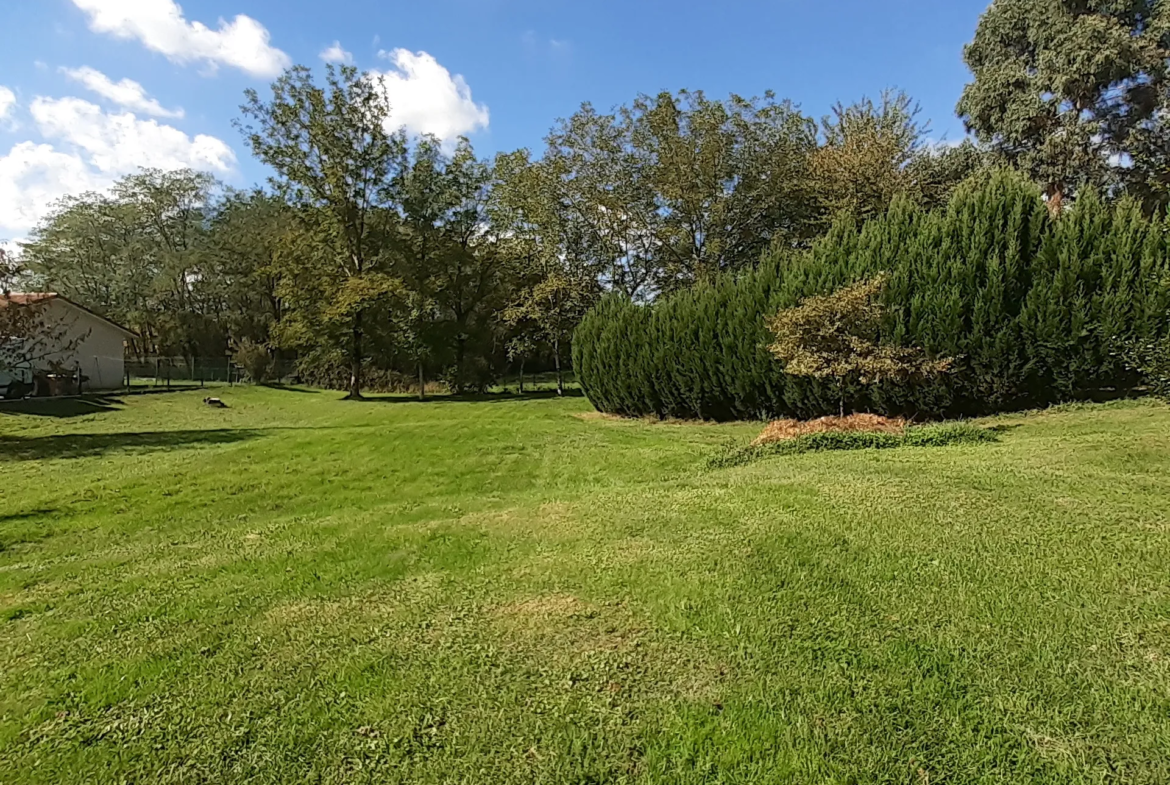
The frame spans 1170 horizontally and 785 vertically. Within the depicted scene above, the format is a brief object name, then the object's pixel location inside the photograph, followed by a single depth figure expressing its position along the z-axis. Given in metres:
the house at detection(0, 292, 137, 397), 23.64
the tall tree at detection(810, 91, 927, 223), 20.19
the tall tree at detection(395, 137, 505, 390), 28.81
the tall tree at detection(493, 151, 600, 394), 24.97
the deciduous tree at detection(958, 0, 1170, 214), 19.55
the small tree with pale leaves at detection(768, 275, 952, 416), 10.41
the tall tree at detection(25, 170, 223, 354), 37.94
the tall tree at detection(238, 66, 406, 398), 26.97
